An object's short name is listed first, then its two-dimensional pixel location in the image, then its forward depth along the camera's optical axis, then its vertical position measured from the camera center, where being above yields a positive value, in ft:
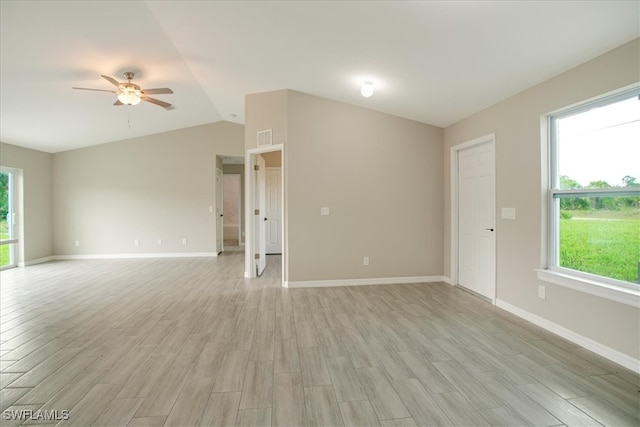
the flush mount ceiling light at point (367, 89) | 11.57 +5.00
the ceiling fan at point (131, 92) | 11.53 +4.98
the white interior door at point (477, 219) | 11.93 -0.44
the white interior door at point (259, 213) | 15.88 -0.15
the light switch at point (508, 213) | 10.58 -0.13
